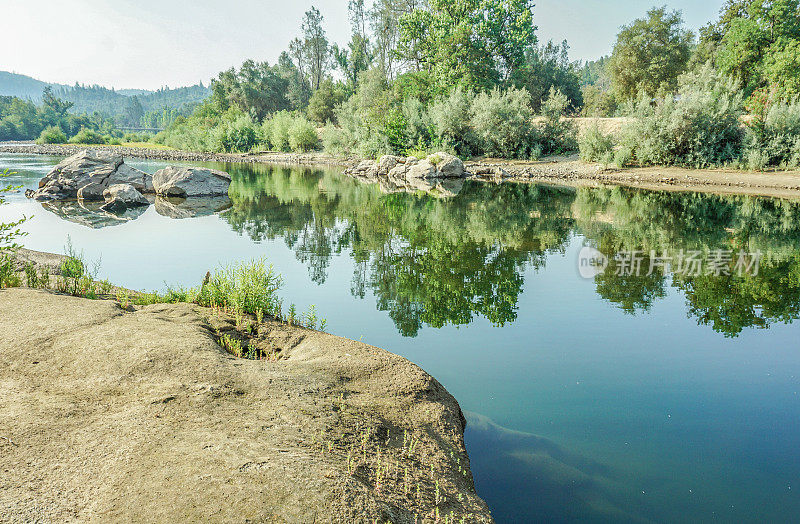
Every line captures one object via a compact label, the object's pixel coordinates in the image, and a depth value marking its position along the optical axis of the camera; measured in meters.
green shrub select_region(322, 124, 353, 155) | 51.28
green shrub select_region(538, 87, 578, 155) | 38.22
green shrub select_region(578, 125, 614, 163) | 33.47
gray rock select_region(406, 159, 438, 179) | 33.81
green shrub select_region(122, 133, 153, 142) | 102.45
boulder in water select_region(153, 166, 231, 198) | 25.16
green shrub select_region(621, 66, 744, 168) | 28.59
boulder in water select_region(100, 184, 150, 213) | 21.22
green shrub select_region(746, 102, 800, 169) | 26.20
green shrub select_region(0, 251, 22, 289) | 7.69
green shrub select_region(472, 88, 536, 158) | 37.56
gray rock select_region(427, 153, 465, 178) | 34.22
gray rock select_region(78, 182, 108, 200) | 23.56
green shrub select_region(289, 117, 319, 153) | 58.25
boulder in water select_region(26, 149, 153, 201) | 23.56
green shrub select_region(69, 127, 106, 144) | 88.25
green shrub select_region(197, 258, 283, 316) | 7.46
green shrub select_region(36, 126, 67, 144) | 87.50
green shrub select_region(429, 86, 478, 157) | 39.50
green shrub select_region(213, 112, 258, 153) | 65.50
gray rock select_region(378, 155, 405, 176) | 37.91
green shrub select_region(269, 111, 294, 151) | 60.91
